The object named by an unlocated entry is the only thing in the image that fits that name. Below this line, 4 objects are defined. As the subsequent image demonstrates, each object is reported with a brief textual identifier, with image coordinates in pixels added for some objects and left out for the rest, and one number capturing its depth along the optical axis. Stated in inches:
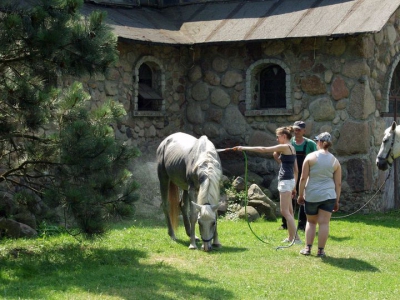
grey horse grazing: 379.6
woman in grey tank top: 376.5
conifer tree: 318.7
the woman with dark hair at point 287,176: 416.2
